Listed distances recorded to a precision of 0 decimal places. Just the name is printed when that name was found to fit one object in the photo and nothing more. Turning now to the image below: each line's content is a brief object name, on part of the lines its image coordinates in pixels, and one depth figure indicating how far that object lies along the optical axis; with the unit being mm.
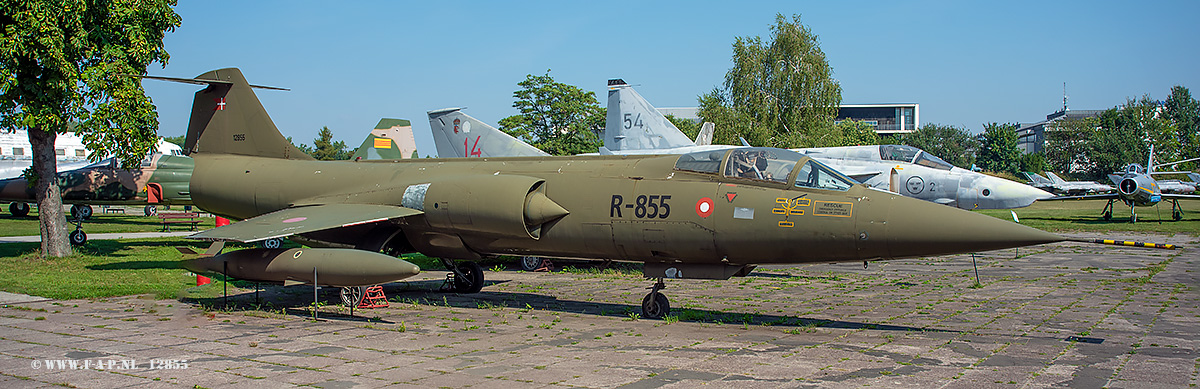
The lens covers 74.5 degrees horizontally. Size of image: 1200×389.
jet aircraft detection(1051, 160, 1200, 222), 32594
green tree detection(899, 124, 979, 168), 103162
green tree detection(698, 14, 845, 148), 42156
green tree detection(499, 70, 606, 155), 53438
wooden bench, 29008
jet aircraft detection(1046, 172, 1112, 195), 44588
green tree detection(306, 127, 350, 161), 93938
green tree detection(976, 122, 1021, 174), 98375
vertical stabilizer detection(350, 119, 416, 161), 27609
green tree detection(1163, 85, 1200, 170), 91750
